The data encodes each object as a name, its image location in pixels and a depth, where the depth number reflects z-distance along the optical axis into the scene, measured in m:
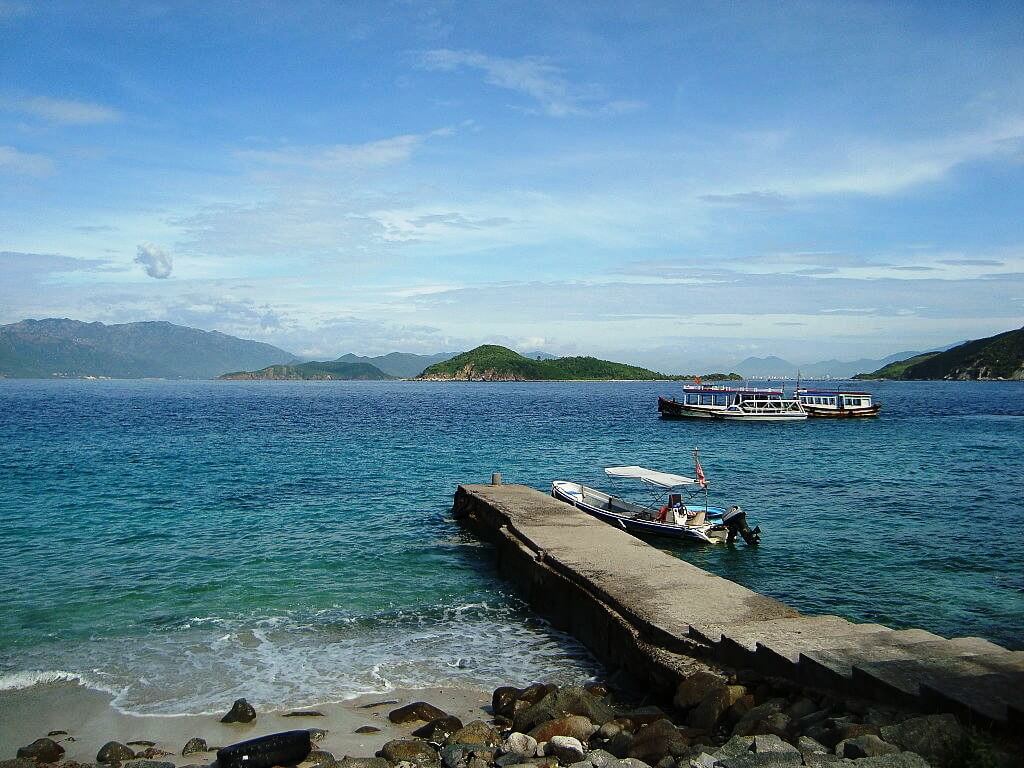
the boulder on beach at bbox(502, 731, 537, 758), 9.13
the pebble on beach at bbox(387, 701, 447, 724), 11.12
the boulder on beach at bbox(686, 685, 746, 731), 9.56
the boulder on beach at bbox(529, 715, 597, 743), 9.62
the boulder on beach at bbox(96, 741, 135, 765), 9.87
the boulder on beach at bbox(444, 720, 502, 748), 9.88
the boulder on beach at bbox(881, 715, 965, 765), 6.67
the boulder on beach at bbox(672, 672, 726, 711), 10.12
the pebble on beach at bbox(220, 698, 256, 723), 11.20
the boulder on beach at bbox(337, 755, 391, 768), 9.06
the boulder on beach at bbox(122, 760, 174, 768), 9.48
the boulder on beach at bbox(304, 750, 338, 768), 9.30
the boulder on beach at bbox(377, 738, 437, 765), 9.46
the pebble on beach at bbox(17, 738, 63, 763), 10.05
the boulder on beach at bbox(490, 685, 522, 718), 11.10
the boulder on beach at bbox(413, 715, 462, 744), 10.25
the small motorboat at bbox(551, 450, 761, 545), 23.45
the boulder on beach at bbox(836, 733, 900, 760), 6.97
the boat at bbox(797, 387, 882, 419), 85.69
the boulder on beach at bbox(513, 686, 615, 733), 10.21
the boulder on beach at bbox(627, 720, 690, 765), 8.48
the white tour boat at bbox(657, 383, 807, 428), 81.12
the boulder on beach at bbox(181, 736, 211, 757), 10.16
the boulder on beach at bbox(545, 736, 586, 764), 8.83
